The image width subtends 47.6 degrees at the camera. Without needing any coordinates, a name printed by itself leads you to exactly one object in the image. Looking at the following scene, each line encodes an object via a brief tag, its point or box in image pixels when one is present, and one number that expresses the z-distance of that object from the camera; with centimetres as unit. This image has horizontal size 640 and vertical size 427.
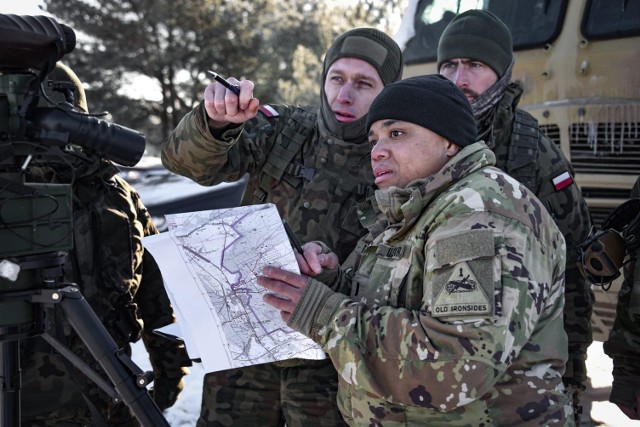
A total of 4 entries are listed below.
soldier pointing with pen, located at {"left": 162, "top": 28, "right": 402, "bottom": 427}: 241
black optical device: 178
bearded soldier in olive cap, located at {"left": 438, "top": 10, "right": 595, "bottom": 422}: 282
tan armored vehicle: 393
